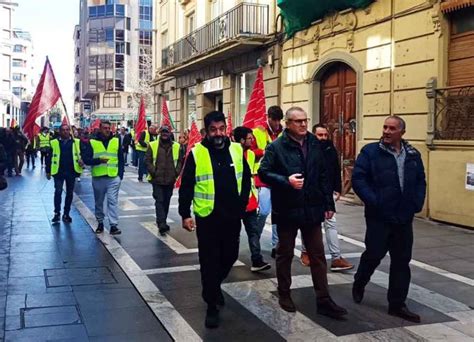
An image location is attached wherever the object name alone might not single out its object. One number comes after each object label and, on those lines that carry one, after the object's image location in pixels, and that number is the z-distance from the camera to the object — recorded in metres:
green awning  13.63
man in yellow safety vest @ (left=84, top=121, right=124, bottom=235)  9.42
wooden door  13.93
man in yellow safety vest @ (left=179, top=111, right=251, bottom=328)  5.17
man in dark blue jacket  5.30
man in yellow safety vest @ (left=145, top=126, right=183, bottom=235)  9.59
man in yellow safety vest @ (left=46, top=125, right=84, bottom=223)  10.70
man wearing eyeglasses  5.30
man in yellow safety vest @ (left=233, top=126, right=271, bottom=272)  6.95
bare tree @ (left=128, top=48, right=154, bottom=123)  57.09
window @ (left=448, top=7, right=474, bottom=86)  10.45
